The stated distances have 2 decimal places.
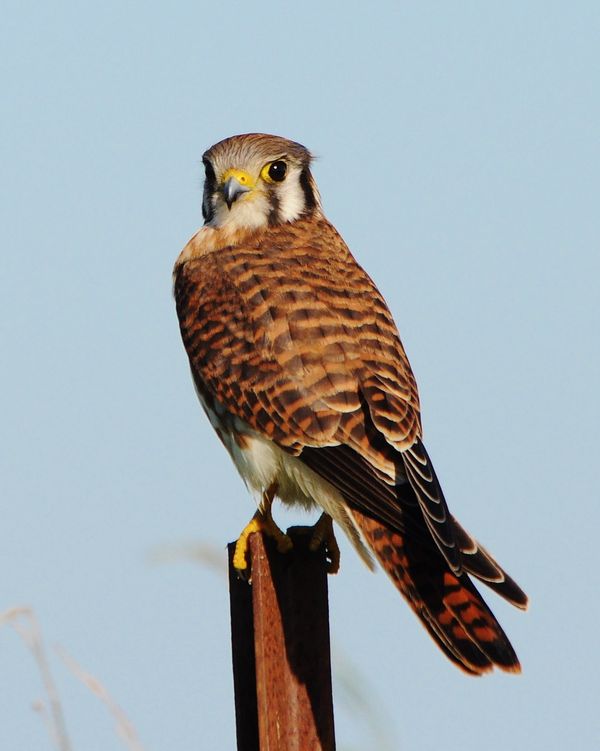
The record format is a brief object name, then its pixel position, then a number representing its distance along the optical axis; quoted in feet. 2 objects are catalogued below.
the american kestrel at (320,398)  20.34
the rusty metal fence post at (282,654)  16.15
